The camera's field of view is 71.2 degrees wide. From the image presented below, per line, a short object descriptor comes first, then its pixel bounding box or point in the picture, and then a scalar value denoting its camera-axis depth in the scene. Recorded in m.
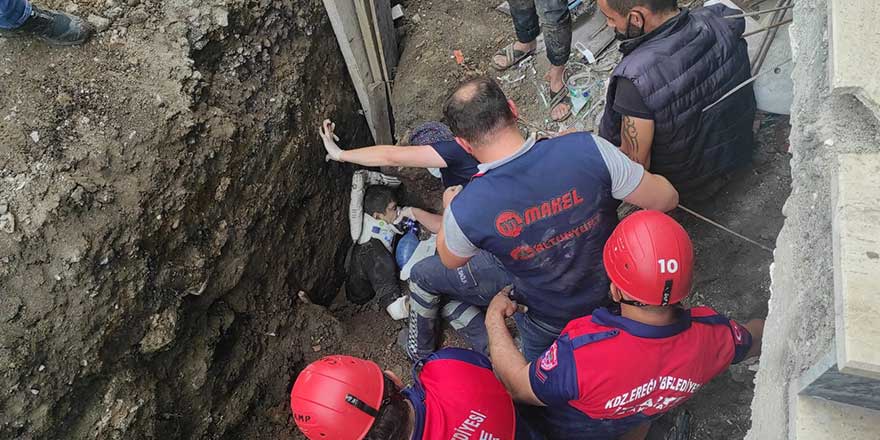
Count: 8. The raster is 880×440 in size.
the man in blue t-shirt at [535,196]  2.25
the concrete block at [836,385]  1.11
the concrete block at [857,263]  1.02
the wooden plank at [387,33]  4.19
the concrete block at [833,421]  1.18
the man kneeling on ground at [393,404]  2.14
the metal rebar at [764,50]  3.21
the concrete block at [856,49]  1.20
